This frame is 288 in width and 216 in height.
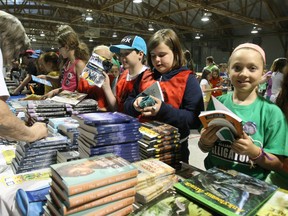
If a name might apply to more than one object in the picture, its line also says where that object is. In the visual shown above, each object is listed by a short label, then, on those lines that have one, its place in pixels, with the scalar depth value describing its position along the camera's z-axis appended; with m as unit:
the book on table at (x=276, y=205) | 0.83
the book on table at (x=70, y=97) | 1.94
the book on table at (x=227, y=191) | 0.81
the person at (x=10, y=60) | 1.15
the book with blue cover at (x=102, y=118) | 1.20
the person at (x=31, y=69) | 3.89
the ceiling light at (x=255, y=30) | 13.65
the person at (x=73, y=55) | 2.35
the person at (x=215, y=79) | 6.84
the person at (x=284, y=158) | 1.22
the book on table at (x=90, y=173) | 0.80
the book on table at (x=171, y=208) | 0.82
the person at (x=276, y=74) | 4.64
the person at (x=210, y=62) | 7.23
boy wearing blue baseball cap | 1.90
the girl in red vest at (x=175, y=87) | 1.56
